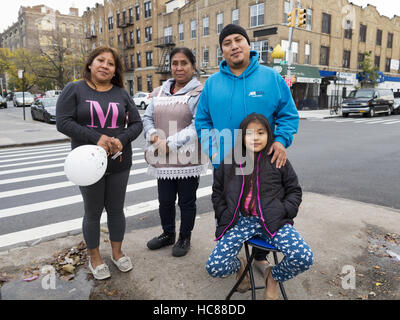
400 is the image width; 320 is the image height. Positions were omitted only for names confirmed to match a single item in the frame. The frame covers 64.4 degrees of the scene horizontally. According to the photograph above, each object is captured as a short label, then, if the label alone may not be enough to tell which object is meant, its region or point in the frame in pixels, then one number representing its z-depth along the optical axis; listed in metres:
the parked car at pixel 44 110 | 18.02
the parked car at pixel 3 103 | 33.91
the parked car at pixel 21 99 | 35.41
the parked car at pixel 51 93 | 37.89
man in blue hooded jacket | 2.51
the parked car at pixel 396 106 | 25.75
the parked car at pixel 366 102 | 22.47
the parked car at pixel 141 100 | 29.50
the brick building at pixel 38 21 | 77.44
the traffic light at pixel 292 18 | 16.91
